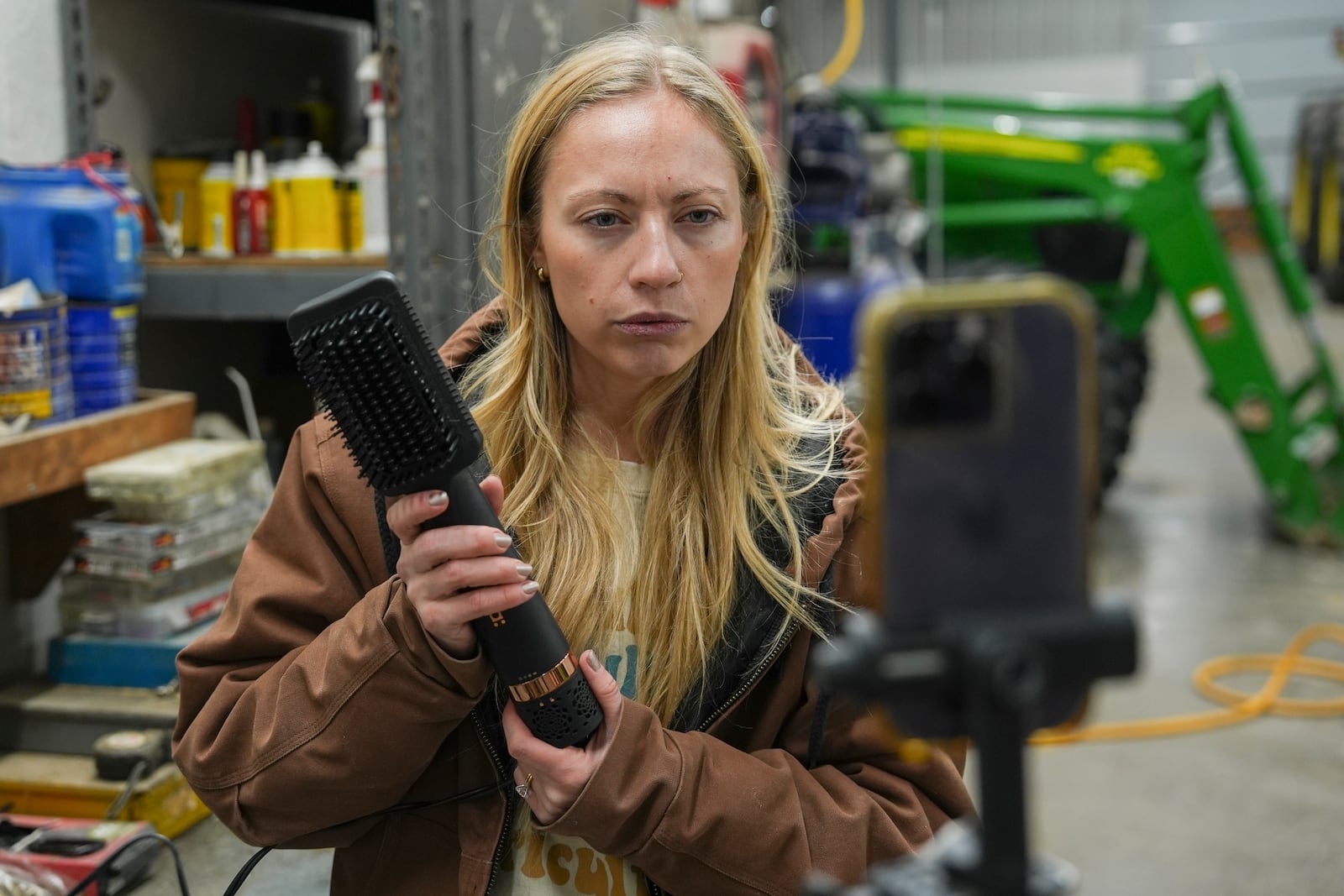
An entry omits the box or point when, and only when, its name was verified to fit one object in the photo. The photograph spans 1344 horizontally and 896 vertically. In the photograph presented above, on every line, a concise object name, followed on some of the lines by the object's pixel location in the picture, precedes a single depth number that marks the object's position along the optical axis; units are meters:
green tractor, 4.24
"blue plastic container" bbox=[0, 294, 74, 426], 1.61
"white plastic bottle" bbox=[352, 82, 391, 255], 2.07
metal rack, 1.86
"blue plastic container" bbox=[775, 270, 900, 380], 3.55
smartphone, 0.44
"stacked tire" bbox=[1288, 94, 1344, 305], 8.38
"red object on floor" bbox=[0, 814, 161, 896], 1.33
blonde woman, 1.05
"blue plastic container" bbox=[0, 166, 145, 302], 1.68
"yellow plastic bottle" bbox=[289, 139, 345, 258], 2.09
